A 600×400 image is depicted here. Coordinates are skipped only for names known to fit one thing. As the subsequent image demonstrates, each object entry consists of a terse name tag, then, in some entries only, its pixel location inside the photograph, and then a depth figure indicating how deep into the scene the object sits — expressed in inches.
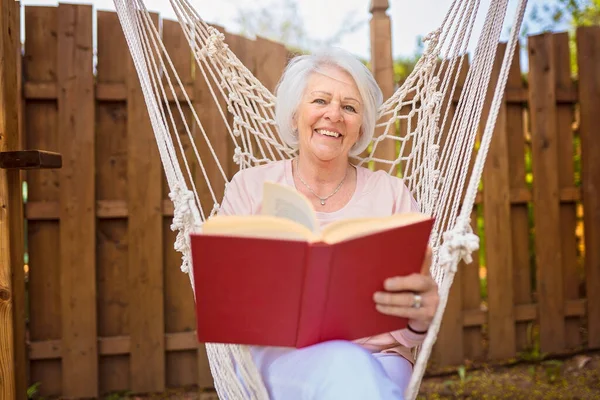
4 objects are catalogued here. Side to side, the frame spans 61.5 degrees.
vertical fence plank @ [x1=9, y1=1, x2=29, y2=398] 43.9
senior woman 48.9
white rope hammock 35.3
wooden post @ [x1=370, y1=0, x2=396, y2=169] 72.6
